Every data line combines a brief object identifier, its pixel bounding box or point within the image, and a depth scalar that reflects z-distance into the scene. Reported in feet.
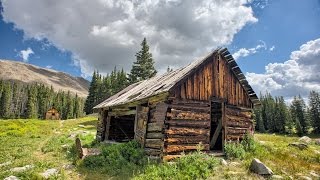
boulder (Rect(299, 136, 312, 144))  65.53
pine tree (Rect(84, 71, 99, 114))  170.59
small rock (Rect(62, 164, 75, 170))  27.87
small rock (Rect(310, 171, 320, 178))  24.54
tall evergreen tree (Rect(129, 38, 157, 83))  110.24
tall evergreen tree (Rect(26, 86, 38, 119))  188.08
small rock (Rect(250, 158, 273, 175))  24.26
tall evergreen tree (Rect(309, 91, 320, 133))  166.97
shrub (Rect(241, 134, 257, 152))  34.55
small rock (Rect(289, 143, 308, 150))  46.57
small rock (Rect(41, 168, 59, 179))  23.55
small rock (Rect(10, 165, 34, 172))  25.32
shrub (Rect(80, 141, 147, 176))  26.43
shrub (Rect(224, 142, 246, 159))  31.98
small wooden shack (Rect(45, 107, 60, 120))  168.98
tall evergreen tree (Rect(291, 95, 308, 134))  171.97
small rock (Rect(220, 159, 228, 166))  28.05
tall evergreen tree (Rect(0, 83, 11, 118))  196.68
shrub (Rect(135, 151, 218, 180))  23.62
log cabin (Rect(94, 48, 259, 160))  29.27
